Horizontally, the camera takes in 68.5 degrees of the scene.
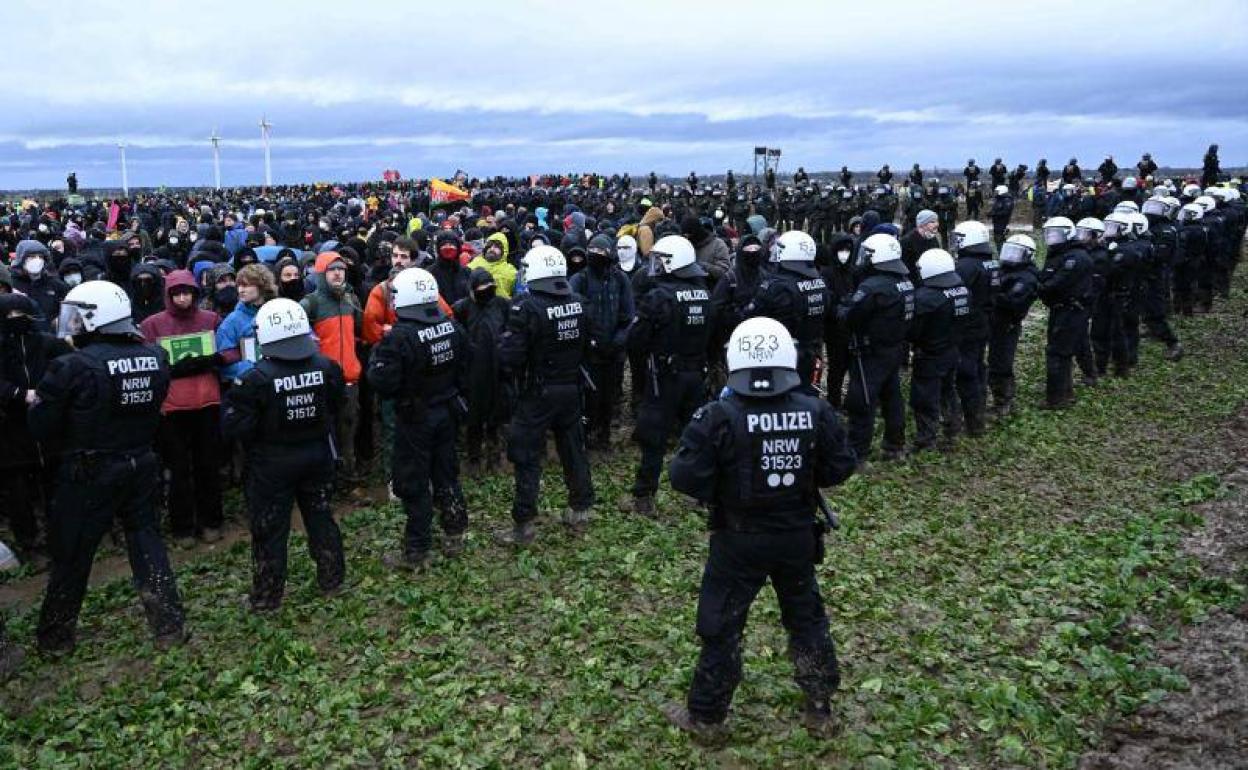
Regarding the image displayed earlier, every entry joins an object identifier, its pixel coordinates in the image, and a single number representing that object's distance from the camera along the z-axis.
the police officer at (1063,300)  13.35
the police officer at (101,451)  6.50
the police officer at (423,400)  7.67
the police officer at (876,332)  10.62
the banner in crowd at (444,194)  25.89
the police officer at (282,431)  6.90
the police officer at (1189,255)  19.06
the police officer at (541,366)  8.33
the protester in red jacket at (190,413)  8.55
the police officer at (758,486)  5.34
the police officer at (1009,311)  12.68
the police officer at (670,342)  9.14
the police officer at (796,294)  10.31
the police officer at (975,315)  12.04
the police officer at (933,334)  11.15
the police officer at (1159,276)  16.78
